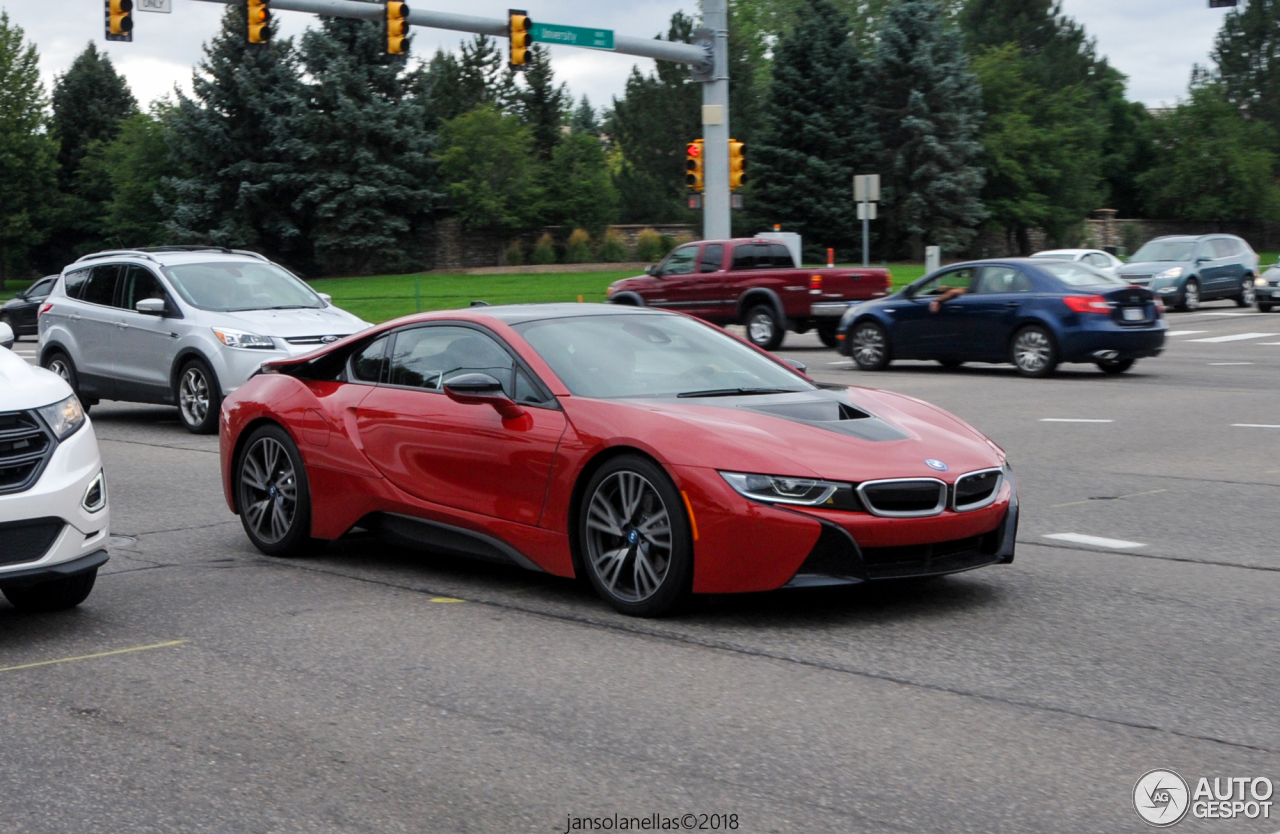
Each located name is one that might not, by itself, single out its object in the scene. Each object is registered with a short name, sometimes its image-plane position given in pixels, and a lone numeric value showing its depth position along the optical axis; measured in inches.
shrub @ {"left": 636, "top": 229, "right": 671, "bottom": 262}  2696.9
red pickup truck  954.7
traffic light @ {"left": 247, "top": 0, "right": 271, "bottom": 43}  918.4
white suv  232.4
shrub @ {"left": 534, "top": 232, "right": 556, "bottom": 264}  2635.3
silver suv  555.8
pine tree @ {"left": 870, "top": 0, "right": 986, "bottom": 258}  2469.2
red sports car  234.1
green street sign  1075.3
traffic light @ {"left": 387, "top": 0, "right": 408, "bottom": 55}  969.5
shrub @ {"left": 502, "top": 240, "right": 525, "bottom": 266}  2669.8
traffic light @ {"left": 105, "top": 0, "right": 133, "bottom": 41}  903.7
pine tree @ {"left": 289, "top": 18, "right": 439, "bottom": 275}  2438.5
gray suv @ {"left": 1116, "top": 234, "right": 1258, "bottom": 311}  1330.0
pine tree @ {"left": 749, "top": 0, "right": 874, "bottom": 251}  2456.9
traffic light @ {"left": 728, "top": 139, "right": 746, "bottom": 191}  1242.0
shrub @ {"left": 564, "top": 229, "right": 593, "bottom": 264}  2664.9
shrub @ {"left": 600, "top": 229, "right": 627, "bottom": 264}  2679.6
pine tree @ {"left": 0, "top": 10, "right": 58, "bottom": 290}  2802.7
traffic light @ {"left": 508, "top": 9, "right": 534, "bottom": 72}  1034.1
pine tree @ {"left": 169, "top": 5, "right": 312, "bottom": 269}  2450.8
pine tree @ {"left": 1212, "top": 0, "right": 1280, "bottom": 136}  3789.4
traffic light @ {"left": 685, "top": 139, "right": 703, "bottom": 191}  1240.8
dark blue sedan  723.4
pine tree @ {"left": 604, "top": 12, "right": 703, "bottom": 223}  3358.8
